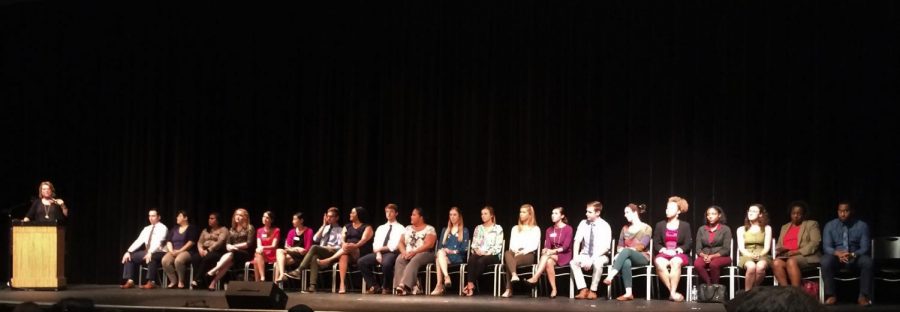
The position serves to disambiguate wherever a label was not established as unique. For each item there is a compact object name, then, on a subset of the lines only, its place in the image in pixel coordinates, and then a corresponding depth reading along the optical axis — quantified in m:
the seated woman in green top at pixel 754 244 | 8.13
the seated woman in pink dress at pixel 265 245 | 9.90
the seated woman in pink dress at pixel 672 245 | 8.36
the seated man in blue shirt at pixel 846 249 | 7.90
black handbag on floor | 8.06
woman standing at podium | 9.77
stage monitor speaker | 6.91
